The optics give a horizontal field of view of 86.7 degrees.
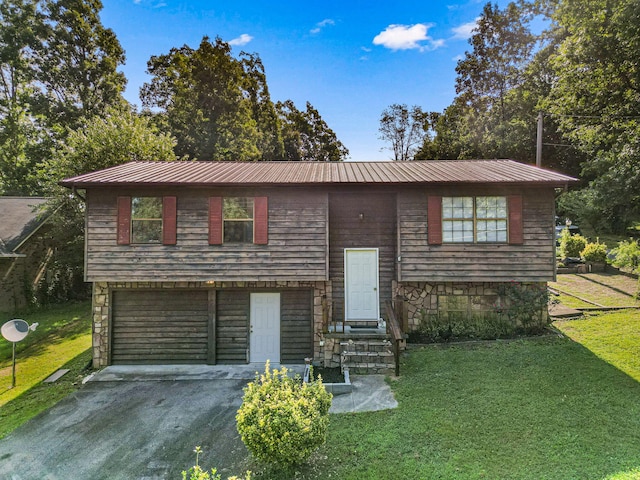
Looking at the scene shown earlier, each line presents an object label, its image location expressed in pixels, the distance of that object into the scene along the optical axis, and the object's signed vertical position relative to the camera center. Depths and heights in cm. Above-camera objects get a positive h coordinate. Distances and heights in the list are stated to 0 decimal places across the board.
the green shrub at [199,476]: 312 -215
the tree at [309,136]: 3634 +1256
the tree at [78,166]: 1421 +354
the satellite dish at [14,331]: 814 -198
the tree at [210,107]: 2214 +973
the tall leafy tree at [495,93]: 2358 +1235
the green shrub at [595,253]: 1538 -28
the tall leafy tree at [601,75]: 1040 +583
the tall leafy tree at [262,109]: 2884 +1236
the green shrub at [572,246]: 1714 +5
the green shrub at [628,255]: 1192 -29
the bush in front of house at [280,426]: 420 -226
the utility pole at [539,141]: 1639 +511
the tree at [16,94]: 2058 +999
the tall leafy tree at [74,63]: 2069 +1173
